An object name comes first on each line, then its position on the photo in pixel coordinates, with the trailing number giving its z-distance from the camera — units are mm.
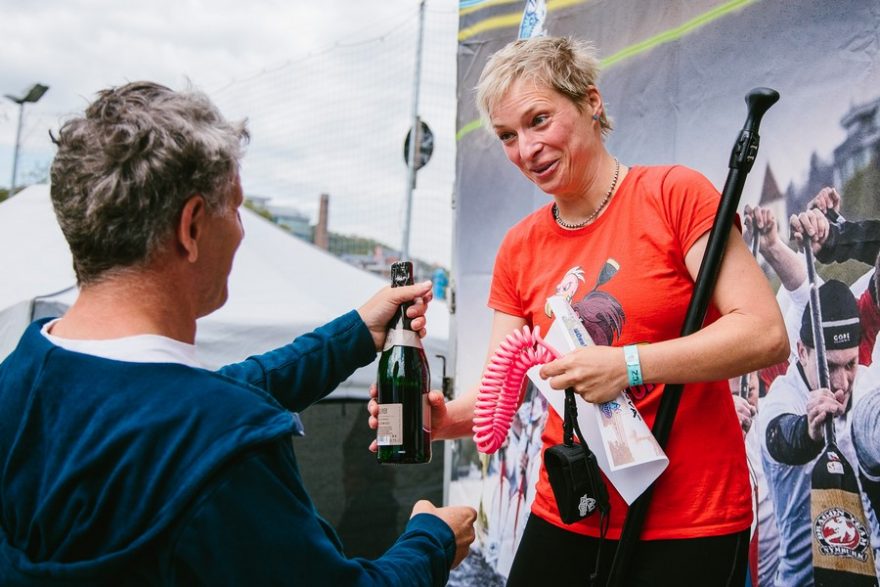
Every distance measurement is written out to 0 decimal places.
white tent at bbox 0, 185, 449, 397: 4500
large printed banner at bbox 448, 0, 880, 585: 2039
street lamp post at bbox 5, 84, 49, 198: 8564
